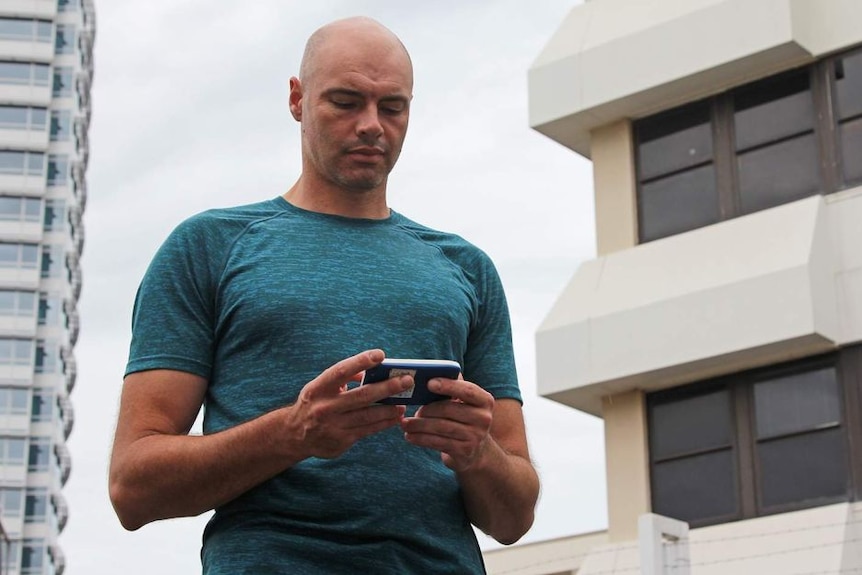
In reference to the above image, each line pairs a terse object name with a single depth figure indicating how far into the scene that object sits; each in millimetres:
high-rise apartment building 79188
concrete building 18469
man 2934
